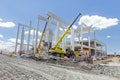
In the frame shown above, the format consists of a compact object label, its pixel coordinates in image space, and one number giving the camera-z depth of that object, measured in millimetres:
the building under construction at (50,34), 13481
